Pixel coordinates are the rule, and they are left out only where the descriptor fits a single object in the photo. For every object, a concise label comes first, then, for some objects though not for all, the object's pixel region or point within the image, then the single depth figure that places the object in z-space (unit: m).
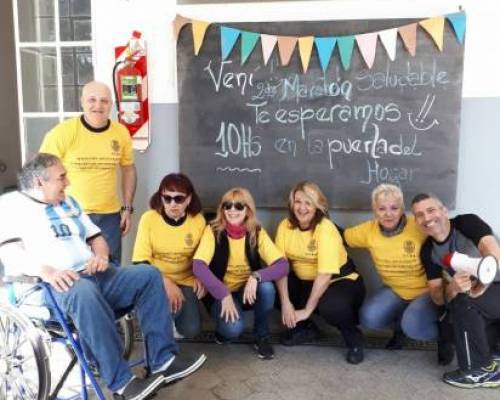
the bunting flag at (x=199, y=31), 2.88
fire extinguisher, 2.95
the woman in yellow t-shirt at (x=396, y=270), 2.52
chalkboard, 2.76
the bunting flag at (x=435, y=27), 2.69
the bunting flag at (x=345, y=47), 2.76
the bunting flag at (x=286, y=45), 2.81
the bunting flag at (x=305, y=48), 2.80
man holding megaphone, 2.29
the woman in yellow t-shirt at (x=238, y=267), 2.57
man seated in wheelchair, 1.90
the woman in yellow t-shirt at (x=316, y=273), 2.61
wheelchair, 1.90
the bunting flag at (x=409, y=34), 2.71
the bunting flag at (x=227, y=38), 2.85
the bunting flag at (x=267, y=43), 2.83
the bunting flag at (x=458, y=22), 2.67
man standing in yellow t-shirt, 2.60
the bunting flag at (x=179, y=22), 2.89
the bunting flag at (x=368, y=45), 2.75
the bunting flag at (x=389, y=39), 2.73
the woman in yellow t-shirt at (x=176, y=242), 2.55
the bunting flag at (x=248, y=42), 2.84
